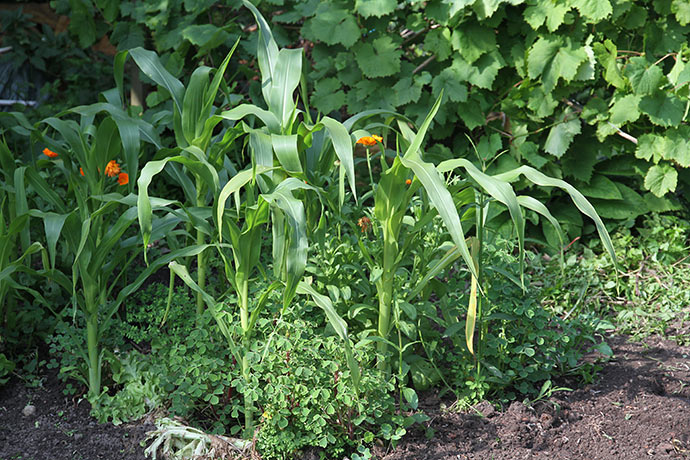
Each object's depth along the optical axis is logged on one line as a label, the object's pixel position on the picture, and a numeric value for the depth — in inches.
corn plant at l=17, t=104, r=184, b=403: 158.9
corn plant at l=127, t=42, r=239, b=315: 159.0
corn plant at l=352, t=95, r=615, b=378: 148.4
